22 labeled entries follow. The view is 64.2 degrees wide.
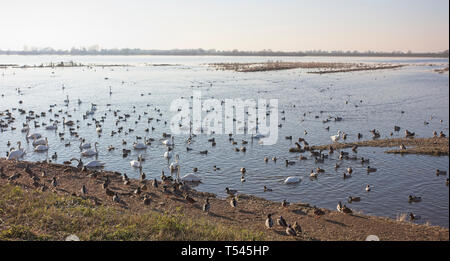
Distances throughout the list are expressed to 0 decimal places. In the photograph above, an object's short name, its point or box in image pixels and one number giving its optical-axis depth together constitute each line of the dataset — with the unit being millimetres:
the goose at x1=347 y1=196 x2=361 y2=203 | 18844
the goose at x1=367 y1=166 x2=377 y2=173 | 23452
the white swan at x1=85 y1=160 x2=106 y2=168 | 24577
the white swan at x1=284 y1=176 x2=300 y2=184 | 21719
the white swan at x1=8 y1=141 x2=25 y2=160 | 25809
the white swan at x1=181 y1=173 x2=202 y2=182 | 22253
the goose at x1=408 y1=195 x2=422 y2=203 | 17981
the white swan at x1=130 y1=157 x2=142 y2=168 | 25108
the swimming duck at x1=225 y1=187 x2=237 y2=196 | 20156
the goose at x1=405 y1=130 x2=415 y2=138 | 31462
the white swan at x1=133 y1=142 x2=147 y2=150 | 29391
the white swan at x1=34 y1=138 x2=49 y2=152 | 28984
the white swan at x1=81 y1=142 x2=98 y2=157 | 27594
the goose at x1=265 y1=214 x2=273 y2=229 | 15281
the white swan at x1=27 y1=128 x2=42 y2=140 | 32287
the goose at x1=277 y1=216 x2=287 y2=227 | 15047
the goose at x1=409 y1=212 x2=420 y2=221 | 16359
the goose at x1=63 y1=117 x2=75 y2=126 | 39206
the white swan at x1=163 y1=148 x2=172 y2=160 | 27266
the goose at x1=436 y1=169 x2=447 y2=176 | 21386
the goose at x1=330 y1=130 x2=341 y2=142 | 31422
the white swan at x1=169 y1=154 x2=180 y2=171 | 24422
